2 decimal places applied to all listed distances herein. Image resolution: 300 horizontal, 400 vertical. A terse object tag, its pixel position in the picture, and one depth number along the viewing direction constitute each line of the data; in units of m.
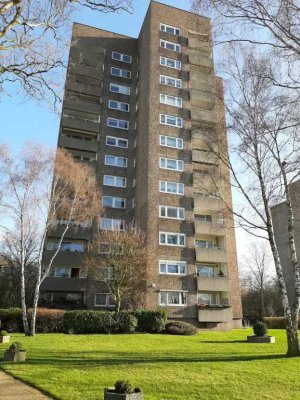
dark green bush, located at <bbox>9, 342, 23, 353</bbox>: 11.79
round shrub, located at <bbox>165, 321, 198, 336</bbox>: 25.22
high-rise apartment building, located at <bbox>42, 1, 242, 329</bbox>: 33.88
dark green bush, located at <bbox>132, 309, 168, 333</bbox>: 25.62
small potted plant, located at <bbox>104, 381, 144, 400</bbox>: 6.39
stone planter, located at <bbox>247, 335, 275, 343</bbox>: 18.95
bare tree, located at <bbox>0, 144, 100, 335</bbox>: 23.23
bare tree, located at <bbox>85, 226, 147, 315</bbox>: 28.89
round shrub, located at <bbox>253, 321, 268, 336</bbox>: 19.58
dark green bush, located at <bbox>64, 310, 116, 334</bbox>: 23.81
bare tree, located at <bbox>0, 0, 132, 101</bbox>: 7.41
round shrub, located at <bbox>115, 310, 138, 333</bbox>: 24.81
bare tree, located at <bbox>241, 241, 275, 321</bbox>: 59.11
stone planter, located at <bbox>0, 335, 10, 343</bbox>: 17.67
